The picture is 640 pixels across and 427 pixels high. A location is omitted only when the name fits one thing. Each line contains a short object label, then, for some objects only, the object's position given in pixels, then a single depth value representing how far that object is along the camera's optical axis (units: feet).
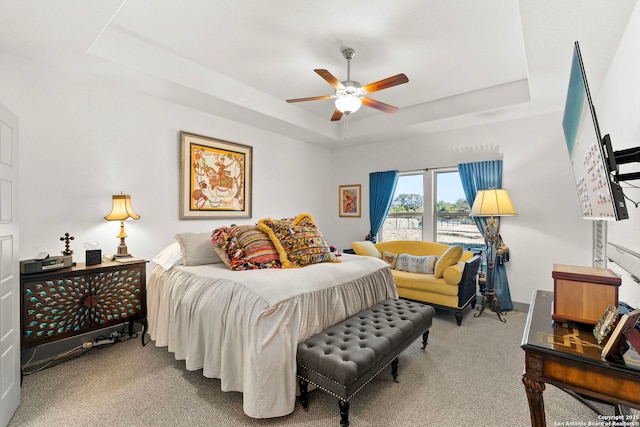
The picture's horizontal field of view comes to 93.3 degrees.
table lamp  9.61
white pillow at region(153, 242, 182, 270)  9.18
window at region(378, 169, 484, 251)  15.03
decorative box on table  4.18
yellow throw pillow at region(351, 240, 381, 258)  14.69
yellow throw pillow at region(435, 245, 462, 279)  11.97
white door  5.83
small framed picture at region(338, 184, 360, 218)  18.33
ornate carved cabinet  7.47
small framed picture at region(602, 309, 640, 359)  3.19
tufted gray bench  5.58
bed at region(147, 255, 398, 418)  5.95
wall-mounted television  3.76
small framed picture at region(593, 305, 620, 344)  3.65
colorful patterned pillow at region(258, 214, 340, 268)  8.82
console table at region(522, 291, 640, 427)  3.18
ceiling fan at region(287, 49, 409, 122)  8.25
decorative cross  8.70
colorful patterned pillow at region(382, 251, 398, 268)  14.29
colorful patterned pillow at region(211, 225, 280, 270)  8.46
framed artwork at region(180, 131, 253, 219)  12.08
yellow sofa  11.55
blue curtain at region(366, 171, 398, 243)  16.81
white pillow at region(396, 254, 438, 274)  13.16
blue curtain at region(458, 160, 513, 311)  13.11
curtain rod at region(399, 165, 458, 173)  15.09
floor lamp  12.07
